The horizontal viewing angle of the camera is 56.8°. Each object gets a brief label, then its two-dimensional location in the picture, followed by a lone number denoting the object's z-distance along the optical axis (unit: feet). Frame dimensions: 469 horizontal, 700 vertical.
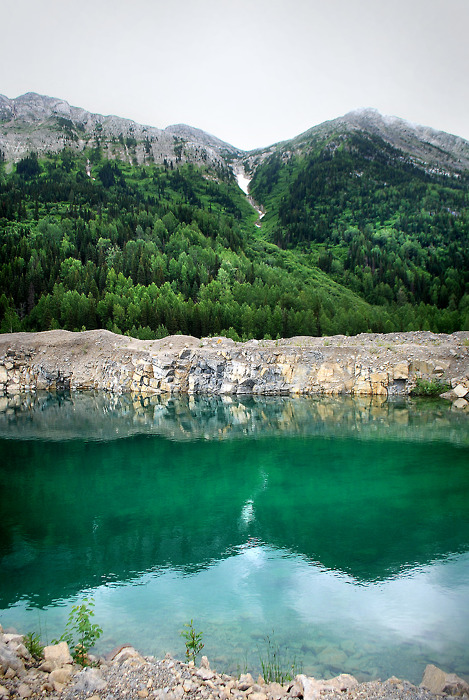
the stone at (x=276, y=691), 24.29
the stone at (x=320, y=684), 23.88
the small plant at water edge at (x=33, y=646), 28.61
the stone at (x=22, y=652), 27.27
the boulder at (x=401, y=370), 154.81
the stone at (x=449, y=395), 143.64
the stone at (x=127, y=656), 27.70
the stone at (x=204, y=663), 28.02
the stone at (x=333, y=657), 29.01
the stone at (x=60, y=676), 24.89
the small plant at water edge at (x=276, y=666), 27.22
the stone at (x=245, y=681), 25.31
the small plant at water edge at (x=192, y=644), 29.43
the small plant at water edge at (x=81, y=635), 28.66
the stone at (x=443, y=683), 24.53
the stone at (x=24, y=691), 23.16
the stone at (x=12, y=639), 28.66
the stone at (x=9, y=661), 25.42
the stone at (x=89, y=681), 24.04
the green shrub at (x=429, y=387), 149.89
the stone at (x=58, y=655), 26.98
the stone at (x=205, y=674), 25.81
